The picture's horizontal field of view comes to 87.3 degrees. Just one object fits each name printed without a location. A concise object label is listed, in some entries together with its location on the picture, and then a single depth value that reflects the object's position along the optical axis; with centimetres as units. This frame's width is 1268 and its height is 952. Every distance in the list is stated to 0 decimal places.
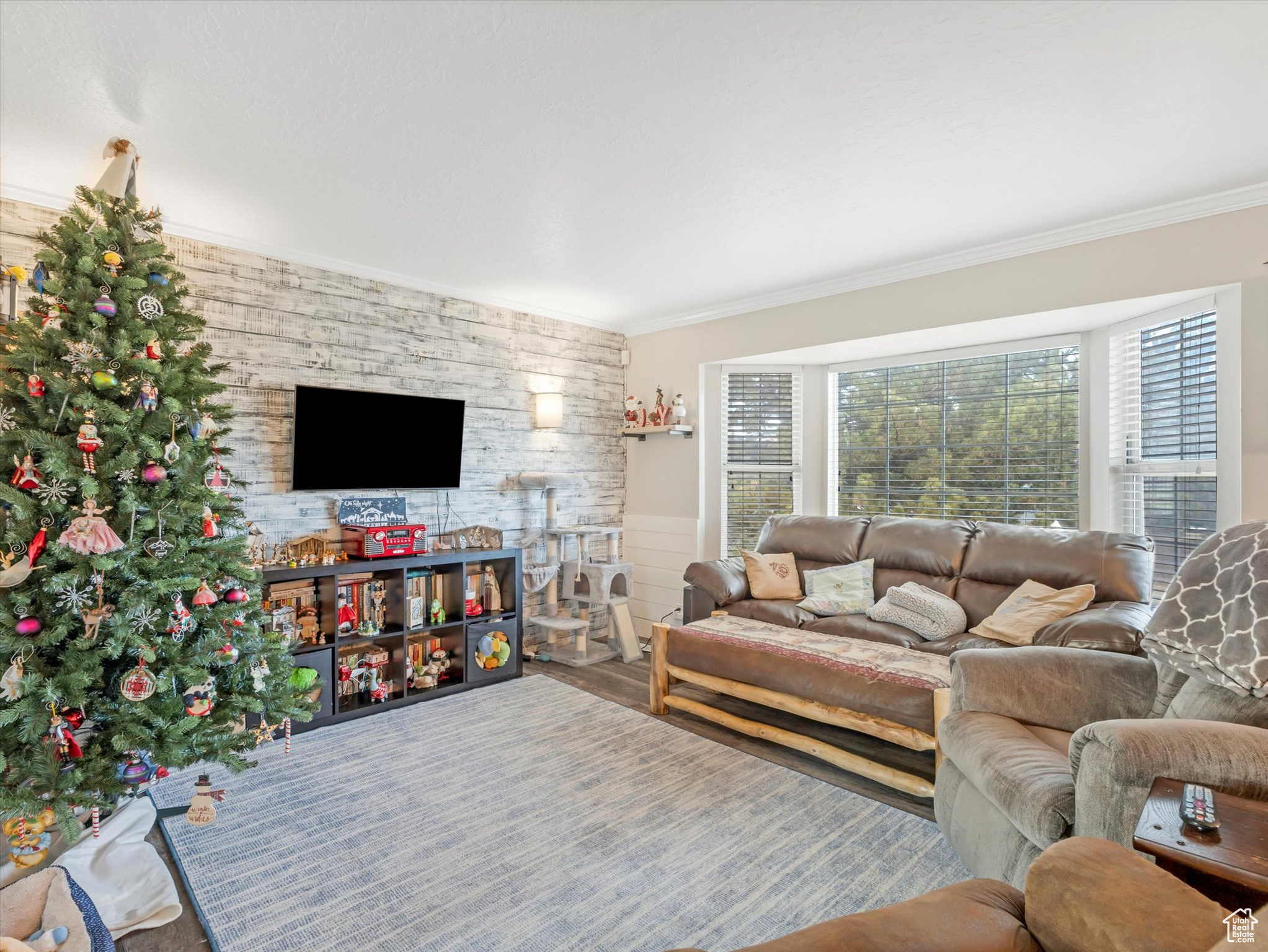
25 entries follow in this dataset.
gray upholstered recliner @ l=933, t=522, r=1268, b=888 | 135
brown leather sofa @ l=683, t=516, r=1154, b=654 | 276
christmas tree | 197
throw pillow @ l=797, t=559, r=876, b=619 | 363
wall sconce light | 460
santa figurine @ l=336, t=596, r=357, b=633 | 345
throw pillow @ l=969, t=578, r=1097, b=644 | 292
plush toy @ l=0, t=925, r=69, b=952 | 158
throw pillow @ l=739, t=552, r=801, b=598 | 386
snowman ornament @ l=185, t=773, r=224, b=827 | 222
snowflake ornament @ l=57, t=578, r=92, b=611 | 202
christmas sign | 370
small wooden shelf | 482
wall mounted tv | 354
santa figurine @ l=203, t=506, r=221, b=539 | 227
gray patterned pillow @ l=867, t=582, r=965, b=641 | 321
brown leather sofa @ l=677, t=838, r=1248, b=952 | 84
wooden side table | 89
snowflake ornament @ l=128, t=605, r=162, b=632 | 210
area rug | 183
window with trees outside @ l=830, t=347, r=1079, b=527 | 386
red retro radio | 357
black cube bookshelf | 335
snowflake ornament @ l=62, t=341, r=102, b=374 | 208
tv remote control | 101
